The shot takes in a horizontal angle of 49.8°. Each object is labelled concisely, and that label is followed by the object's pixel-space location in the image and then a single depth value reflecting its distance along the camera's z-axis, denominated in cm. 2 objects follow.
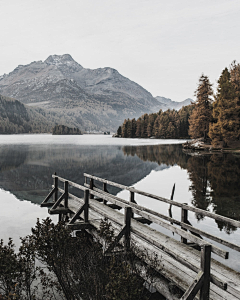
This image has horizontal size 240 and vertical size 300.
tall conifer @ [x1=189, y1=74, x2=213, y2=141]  6719
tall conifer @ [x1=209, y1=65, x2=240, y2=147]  5534
